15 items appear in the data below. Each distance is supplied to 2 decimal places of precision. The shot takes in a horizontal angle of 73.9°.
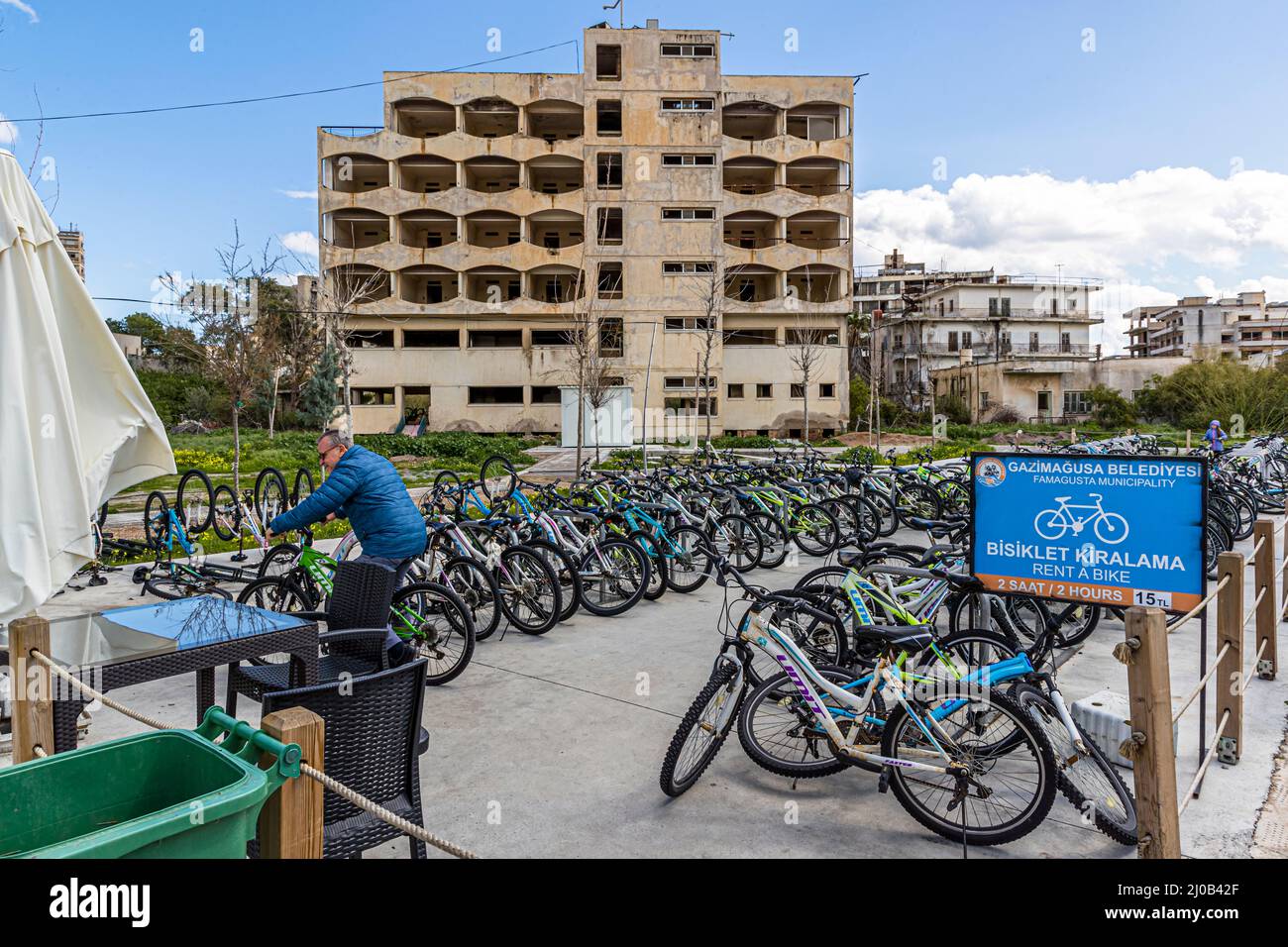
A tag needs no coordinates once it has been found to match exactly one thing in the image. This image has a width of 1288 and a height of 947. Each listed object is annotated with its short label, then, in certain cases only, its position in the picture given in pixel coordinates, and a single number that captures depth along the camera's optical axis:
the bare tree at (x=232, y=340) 13.55
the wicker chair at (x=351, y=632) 4.08
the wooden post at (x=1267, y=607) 4.88
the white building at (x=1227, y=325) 82.25
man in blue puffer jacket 5.46
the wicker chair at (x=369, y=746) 2.68
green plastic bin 1.81
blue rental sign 3.91
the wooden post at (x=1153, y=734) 2.70
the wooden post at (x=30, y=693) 2.78
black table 3.05
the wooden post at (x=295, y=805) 2.03
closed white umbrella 3.54
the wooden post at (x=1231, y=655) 4.09
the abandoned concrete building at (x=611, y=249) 40.03
